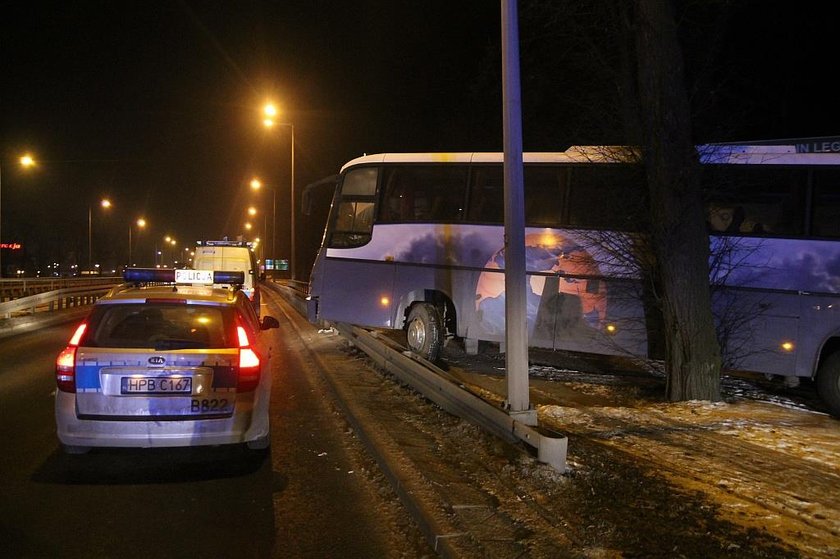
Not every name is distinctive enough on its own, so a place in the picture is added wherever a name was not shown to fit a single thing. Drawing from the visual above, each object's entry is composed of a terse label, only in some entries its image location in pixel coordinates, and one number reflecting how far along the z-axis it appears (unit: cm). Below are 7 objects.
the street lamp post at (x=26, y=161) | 2681
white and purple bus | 939
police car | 554
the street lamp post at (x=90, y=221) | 4658
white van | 1922
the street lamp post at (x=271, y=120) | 2543
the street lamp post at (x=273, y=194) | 3932
